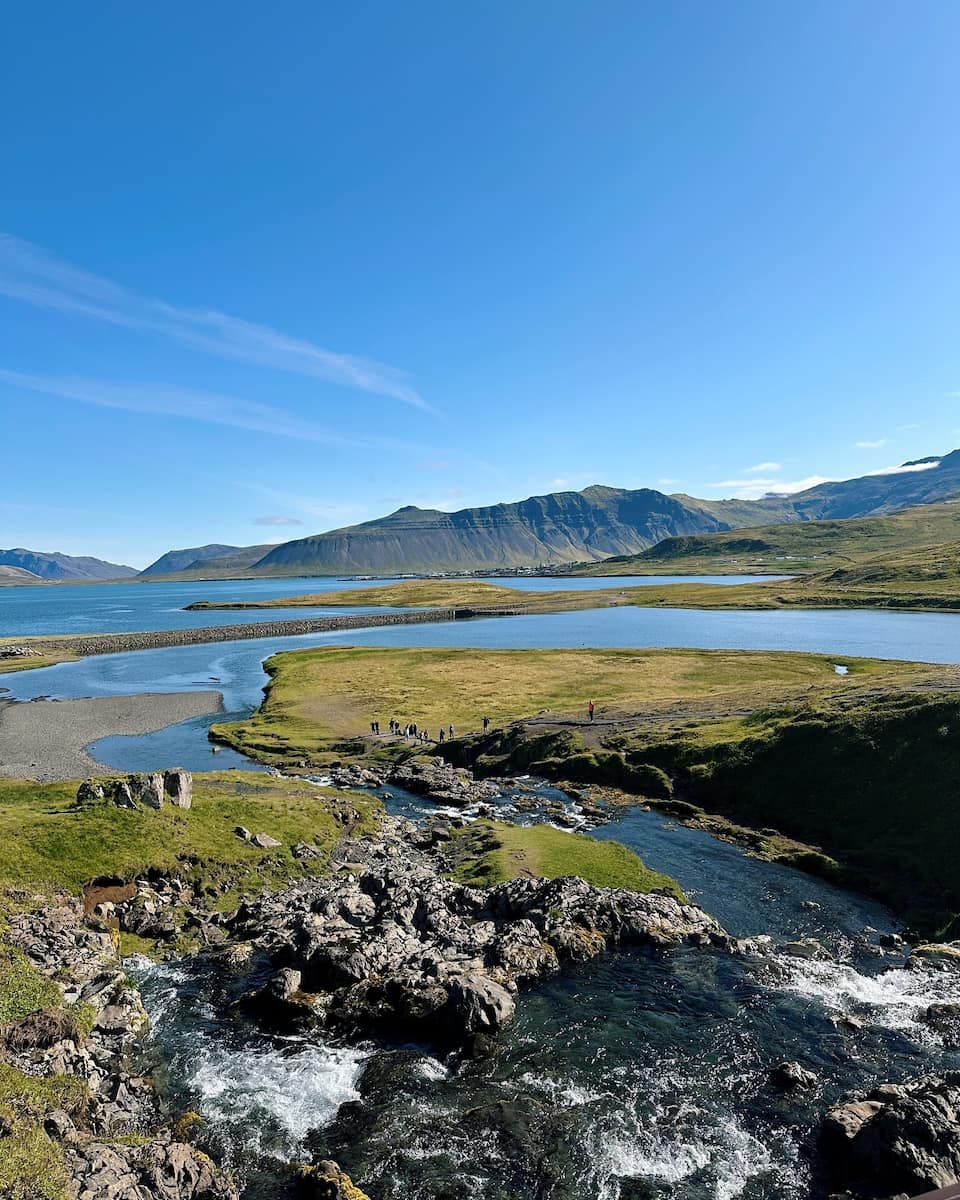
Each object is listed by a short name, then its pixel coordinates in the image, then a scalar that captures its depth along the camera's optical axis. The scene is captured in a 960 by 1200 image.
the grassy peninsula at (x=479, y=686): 91.25
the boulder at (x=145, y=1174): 19.12
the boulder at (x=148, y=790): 48.38
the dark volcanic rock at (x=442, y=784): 66.56
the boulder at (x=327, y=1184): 21.53
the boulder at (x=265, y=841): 48.92
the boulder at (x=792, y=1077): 27.02
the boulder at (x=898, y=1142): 21.50
